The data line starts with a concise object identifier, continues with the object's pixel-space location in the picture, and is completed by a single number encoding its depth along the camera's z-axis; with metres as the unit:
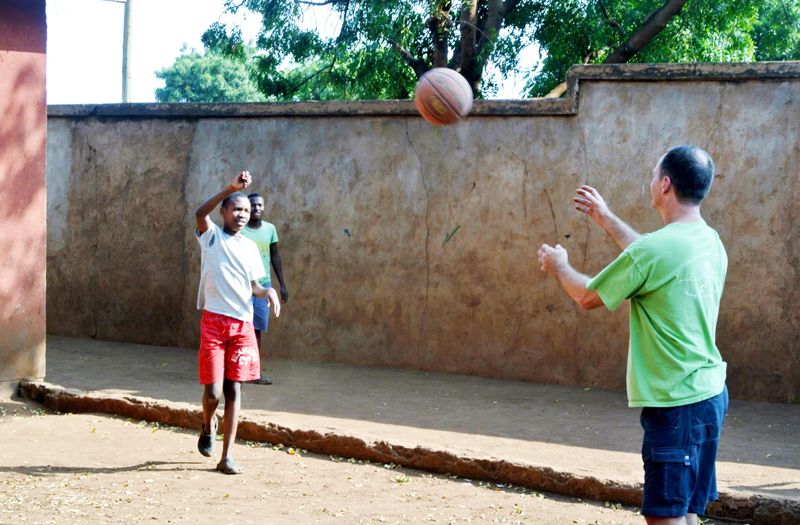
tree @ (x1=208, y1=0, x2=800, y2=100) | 13.30
